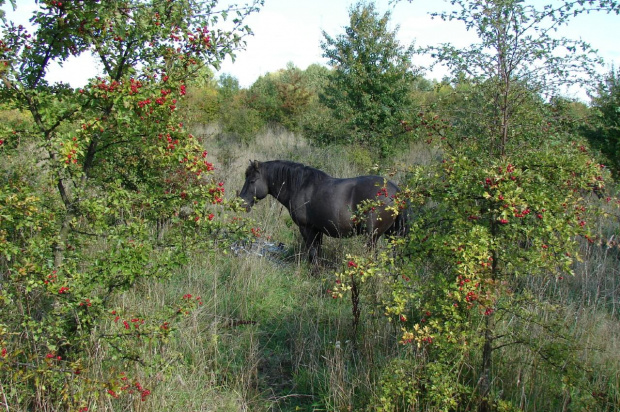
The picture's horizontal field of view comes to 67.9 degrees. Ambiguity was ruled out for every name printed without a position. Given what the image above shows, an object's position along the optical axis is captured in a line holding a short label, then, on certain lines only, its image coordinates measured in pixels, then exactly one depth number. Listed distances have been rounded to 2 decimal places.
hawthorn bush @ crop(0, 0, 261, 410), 2.43
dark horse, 6.14
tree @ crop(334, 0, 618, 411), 2.44
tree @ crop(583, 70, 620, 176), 7.79
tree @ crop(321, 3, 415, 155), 11.50
